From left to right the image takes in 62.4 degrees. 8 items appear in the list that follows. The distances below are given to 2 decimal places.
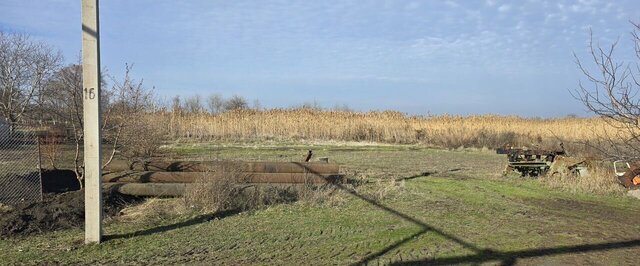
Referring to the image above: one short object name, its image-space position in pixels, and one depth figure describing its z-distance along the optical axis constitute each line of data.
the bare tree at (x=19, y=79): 37.78
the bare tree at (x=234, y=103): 62.97
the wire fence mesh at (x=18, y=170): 10.16
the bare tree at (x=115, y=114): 10.87
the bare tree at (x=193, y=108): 39.53
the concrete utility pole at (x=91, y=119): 6.97
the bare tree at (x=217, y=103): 63.77
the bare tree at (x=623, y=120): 5.88
